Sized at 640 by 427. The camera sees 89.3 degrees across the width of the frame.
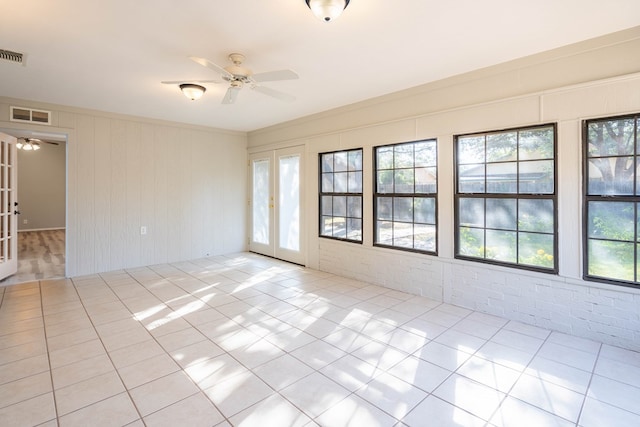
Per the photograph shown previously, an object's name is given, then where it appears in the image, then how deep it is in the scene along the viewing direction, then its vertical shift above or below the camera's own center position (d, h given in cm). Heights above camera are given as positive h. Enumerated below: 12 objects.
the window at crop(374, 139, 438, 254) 404 +23
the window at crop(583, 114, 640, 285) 272 +10
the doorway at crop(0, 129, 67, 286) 922 +71
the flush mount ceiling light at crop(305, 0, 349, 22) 204 +132
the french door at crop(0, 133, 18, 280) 480 +16
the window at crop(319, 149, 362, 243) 495 +30
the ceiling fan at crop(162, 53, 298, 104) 281 +129
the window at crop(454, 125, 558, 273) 317 +15
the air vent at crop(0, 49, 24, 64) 304 +154
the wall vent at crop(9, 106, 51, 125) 454 +145
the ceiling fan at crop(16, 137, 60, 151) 846 +193
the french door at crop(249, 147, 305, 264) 595 +21
